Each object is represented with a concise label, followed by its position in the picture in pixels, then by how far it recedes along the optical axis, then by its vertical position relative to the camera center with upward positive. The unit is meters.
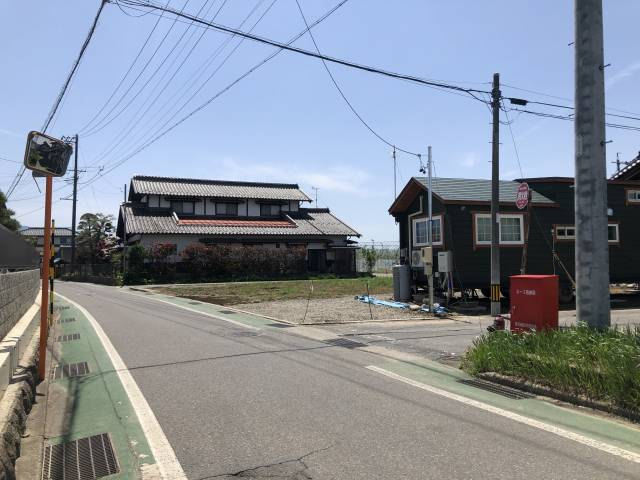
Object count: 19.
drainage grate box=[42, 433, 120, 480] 4.45 -1.75
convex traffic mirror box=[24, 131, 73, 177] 7.35 +1.64
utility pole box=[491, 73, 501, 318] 15.90 +3.00
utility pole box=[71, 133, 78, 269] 49.59 +6.40
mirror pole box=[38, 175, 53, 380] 7.45 -0.40
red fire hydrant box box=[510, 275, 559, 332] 8.67 -0.57
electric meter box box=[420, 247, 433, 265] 17.17 +0.41
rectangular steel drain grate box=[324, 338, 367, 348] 11.25 -1.65
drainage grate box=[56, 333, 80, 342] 11.94 -1.63
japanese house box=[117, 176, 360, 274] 41.62 +4.26
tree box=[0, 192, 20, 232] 40.23 +4.34
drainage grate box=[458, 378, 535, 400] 7.01 -1.70
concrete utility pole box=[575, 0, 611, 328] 7.83 +1.36
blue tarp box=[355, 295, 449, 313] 18.39 -1.37
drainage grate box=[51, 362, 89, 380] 8.30 -1.69
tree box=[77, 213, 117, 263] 52.69 +3.16
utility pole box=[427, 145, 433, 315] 17.55 +1.24
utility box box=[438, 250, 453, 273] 19.14 +0.27
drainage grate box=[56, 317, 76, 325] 15.30 -1.57
